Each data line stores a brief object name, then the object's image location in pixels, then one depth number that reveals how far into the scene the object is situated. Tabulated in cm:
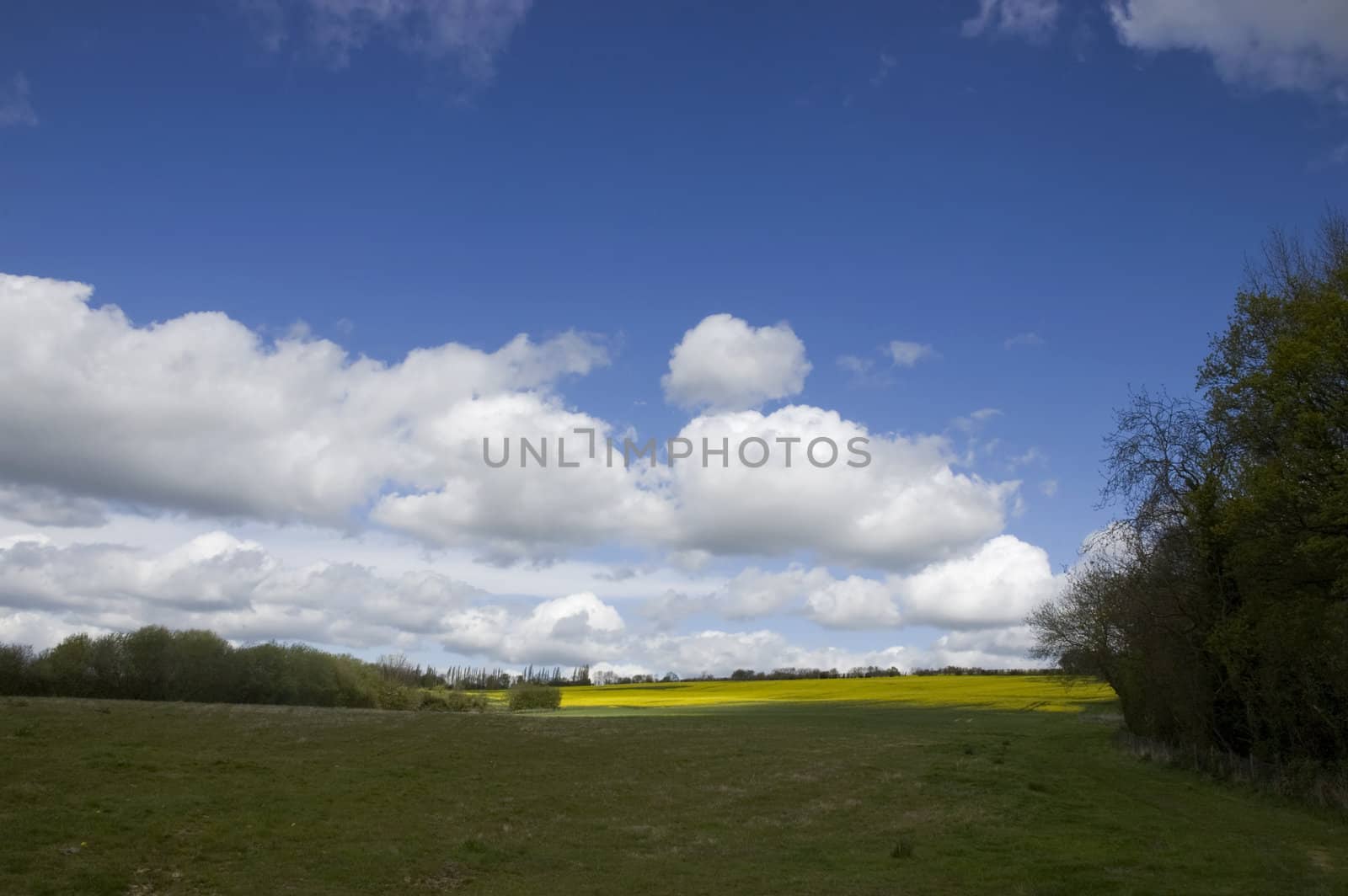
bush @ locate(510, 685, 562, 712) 10212
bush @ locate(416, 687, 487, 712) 8850
